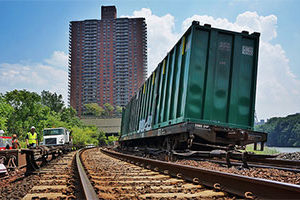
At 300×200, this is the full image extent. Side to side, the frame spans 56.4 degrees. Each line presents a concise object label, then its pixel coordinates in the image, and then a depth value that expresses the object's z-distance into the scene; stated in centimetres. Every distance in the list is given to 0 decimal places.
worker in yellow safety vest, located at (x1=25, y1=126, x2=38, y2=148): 1064
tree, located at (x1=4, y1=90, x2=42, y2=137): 4131
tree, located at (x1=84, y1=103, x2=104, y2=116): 12125
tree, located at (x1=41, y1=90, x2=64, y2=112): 9106
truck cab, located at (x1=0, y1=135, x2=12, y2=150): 1522
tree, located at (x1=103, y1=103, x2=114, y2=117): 12494
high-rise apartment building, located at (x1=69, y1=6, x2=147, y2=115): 12531
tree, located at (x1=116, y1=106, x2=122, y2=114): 12582
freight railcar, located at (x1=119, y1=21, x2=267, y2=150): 761
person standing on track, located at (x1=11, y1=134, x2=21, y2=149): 1153
